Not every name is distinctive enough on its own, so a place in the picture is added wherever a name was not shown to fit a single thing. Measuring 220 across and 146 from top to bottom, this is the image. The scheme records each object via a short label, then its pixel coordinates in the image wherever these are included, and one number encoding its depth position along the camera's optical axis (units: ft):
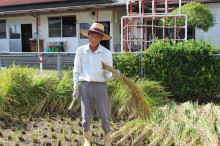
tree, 33.81
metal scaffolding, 29.68
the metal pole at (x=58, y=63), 20.05
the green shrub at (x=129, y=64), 19.88
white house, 43.68
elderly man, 11.61
